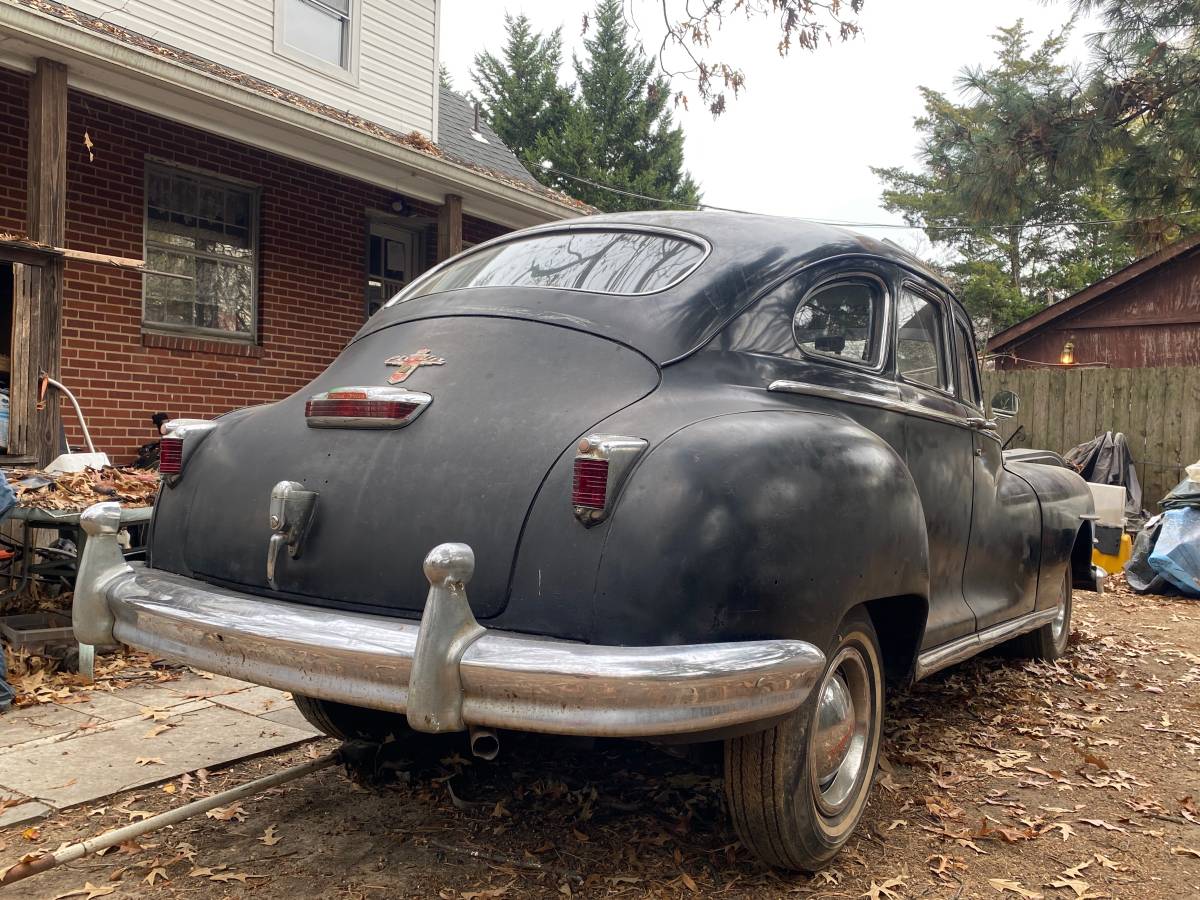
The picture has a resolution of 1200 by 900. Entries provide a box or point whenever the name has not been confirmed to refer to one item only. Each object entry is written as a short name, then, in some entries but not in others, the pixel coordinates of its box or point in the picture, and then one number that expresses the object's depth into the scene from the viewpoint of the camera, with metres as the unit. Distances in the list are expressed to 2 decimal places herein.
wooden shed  14.90
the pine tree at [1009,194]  12.11
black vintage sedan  2.24
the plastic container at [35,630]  4.75
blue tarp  8.19
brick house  6.62
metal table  4.73
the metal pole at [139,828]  2.51
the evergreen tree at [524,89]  38.59
